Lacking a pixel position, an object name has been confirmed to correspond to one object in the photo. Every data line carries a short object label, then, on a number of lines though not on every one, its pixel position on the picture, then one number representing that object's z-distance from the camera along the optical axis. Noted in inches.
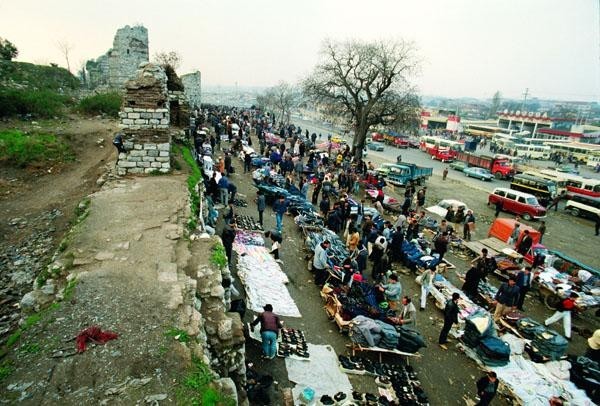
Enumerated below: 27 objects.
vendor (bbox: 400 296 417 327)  327.9
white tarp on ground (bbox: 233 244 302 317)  329.7
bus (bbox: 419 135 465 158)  1648.6
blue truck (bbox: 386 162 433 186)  1001.5
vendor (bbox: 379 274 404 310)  360.5
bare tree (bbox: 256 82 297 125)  2575.8
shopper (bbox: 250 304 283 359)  264.1
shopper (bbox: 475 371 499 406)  246.4
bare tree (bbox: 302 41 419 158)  1074.7
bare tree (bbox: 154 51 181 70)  1337.4
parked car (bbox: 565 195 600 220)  885.2
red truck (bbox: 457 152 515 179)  1300.4
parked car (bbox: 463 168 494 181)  1251.0
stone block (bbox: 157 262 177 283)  221.2
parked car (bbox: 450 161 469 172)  1403.8
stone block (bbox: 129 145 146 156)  407.5
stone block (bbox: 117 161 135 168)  406.6
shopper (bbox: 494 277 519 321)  370.3
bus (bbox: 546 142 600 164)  1873.6
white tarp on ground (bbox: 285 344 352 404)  252.1
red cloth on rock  160.6
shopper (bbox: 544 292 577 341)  383.2
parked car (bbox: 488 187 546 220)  812.6
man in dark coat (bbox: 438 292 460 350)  323.6
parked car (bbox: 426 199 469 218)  717.9
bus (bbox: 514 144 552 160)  1932.8
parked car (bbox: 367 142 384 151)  1784.0
